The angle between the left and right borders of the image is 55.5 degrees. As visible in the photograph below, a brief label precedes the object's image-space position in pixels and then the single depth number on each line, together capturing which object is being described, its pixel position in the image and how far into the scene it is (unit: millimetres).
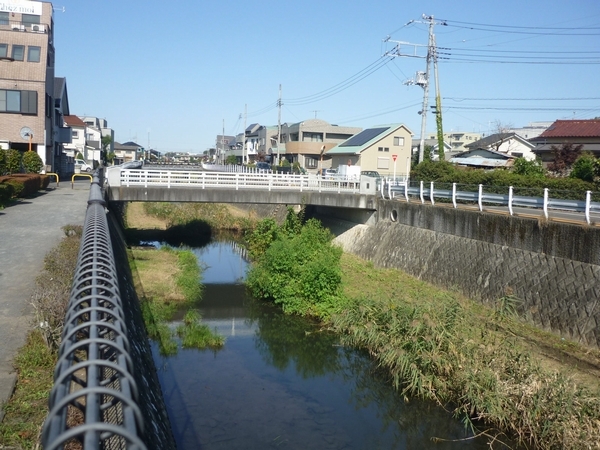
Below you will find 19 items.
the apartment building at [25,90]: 38906
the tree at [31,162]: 36188
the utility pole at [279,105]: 64712
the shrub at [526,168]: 29641
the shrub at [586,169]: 26469
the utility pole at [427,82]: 32375
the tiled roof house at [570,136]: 42594
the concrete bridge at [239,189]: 25109
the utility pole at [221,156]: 124900
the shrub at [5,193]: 24364
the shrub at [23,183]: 26875
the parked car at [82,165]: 63356
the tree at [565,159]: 38031
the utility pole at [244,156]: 96438
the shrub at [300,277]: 18125
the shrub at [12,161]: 33500
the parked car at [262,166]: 64625
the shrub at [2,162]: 30938
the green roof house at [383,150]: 52844
